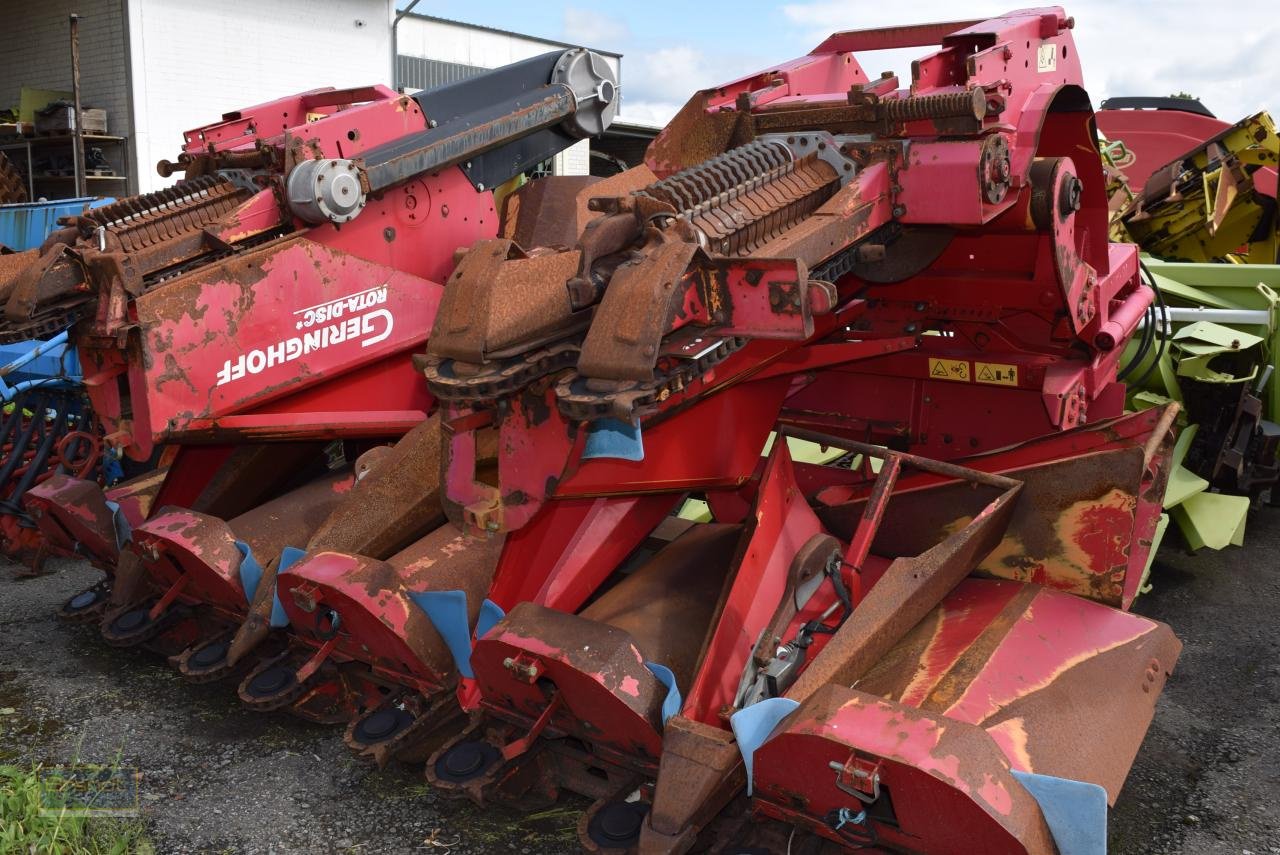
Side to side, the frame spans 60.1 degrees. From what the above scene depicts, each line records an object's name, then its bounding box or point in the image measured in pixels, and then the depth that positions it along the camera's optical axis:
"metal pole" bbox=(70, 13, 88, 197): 11.01
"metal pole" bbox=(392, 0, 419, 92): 14.91
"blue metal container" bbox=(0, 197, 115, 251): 8.24
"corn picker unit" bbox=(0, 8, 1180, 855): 2.38
